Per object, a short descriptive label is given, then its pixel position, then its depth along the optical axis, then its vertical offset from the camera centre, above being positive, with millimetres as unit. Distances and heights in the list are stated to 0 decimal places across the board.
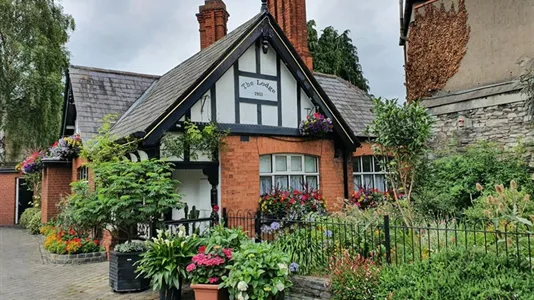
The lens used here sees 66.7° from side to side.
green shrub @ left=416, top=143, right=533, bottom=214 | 9227 -129
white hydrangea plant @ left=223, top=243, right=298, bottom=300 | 5426 -1336
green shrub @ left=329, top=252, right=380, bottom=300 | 5355 -1424
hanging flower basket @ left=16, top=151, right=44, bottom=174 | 16209 +782
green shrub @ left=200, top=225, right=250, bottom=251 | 6406 -981
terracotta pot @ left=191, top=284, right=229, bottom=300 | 5727 -1623
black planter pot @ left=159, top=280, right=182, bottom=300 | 6246 -1760
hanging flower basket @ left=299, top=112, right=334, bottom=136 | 10609 +1318
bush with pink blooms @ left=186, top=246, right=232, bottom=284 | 5852 -1290
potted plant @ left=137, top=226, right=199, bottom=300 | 6145 -1294
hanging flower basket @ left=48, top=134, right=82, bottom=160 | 13853 +1094
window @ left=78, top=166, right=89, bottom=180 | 12928 +293
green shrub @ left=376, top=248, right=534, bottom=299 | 4219 -1207
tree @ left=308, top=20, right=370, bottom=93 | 31078 +9417
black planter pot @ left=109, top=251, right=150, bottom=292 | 7027 -1630
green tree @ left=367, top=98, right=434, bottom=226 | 7867 +814
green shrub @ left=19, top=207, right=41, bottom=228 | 18797 -1555
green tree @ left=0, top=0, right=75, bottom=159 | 19359 +5399
